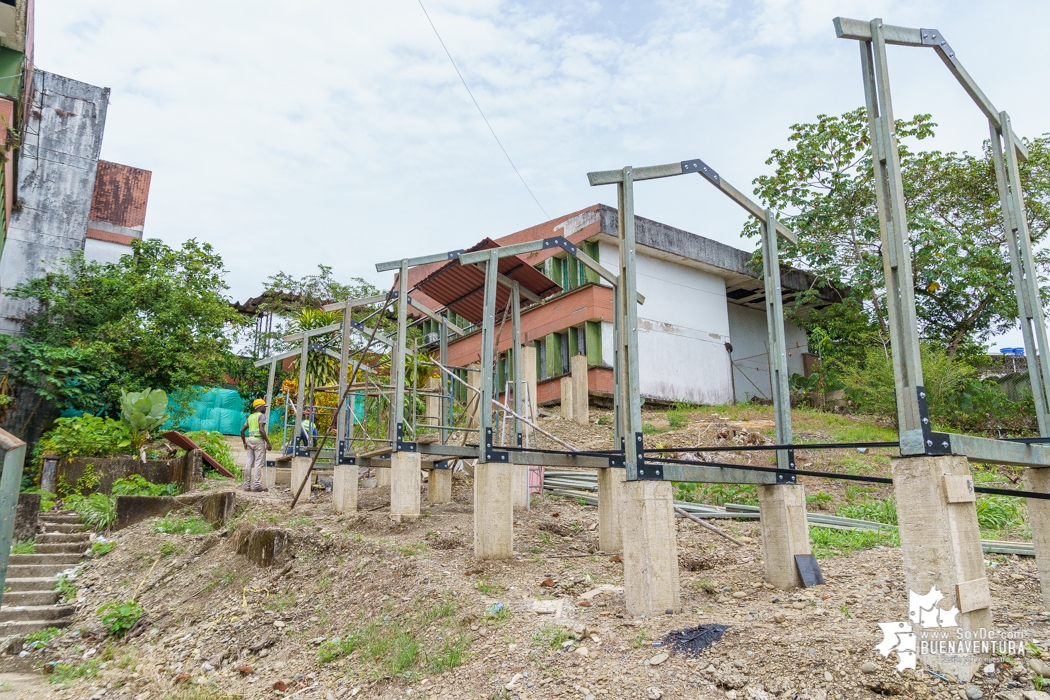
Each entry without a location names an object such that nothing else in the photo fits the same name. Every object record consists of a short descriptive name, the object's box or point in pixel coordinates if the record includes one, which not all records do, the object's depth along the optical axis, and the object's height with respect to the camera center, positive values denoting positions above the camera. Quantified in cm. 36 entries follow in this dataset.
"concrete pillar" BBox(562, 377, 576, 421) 1504 +147
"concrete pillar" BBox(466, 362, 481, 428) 1198 +120
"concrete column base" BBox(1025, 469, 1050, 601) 468 -35
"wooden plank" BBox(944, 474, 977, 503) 368 -8
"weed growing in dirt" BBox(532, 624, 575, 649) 493 -108
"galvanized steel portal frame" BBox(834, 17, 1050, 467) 388 +111
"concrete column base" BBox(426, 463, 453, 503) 1114 -18
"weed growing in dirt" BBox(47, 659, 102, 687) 722 -193
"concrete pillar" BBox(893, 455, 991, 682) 360 -35
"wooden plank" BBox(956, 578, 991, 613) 356 -58
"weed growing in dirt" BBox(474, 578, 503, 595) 622 -95
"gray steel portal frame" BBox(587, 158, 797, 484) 515 +100
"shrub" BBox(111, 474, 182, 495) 1287 -25
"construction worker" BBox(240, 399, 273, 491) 1320 +43
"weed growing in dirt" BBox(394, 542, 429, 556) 726 -75
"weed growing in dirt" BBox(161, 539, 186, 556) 1012 -102
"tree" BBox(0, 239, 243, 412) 1572 +326
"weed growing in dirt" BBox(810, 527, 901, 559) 693 -64
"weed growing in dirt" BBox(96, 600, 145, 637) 825 -160
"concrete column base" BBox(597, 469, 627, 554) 774 -43
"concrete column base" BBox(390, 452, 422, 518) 853 -14
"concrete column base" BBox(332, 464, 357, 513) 1039 -18
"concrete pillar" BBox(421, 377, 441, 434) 1374 +120
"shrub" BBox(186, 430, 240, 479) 1583 +56
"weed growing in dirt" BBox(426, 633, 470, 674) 508 -125
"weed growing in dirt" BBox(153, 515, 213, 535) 1102 -78
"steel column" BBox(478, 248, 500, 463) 749 +119
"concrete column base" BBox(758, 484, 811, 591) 568 -44
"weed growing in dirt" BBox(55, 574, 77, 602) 934 -144
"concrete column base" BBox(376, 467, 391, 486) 1283 -6
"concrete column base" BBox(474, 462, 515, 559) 716 -38
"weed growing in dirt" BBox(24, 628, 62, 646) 820 -179
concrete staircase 858 -131
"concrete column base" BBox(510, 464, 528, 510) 1009 -15
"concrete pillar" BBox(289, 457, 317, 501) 1284 +4
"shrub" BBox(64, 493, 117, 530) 1145 -56
